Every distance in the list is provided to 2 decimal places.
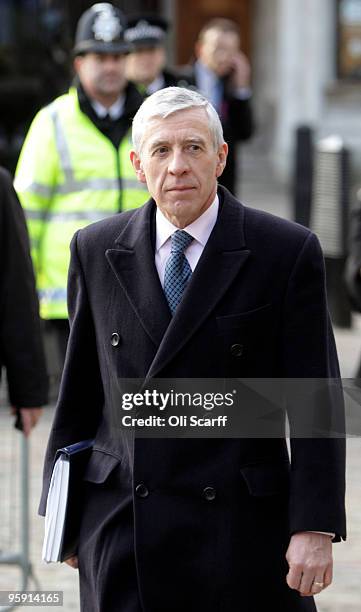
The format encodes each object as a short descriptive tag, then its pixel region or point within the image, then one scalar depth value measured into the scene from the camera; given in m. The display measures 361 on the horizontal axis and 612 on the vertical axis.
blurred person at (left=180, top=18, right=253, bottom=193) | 14.68
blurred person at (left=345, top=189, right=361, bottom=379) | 9.58
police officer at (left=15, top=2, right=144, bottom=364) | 9.25
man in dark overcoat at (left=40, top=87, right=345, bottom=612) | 4.79
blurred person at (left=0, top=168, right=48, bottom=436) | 6.99
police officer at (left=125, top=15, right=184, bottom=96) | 12.44
